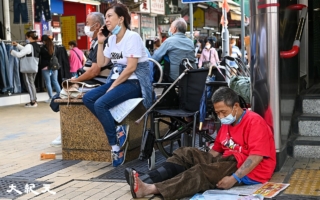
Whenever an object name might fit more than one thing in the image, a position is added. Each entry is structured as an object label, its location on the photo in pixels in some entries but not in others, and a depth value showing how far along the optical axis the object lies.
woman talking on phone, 6.36
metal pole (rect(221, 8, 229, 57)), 15.53
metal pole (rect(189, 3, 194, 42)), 13.59
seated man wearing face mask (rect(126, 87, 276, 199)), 4.90
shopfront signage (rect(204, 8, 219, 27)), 31.55
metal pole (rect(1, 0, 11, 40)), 15.85
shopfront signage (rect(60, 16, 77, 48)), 18.84
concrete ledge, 6.74
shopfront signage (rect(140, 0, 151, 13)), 22.87
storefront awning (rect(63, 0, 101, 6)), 18.73
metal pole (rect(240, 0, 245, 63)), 16.99
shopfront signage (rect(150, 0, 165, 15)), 24.24
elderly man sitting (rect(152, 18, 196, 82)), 7.31
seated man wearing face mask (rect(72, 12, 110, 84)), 7.03
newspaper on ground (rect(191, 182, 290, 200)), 4.80
